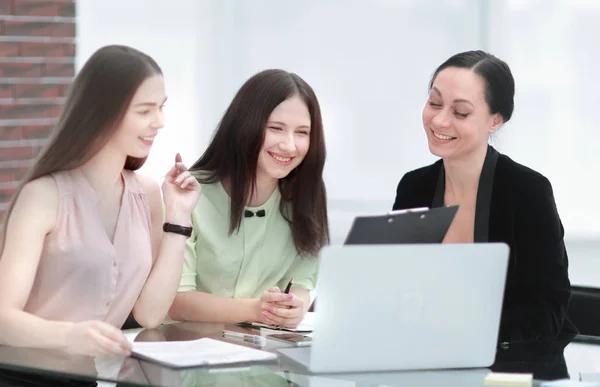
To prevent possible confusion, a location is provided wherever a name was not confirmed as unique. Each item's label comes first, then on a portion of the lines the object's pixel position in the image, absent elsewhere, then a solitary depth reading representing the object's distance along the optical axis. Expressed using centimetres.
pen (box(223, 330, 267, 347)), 386
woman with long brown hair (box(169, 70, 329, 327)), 491
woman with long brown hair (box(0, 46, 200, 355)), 376
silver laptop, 325
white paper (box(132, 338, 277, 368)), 345
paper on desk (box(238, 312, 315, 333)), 429
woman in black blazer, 464
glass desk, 327
